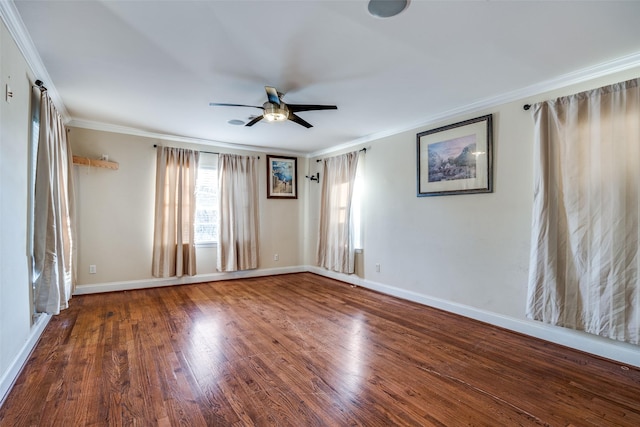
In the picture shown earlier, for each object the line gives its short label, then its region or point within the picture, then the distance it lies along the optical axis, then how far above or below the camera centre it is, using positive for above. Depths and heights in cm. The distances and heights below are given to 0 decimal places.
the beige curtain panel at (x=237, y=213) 555 +4
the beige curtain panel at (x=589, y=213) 248 +4
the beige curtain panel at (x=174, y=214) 496 +1
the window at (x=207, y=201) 543 +25
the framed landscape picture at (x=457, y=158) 348 +73
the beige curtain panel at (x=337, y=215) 529 +1
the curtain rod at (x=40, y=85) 269 +117
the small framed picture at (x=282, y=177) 621 +81
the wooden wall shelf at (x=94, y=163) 429 +76
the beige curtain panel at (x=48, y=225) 268 -11
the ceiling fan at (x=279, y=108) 297 +109
